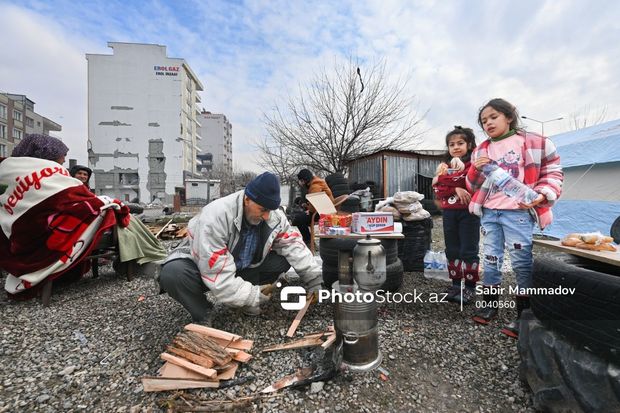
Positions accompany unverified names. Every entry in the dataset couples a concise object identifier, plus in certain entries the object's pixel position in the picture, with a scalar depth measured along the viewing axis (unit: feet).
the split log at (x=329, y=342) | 6.68
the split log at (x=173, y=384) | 5.48
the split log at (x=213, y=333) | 6.35
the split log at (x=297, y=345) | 6.78
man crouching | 7.02
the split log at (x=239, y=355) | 6.05
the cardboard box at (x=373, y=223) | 10.16
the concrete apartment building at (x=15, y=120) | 123.95
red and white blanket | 9.37
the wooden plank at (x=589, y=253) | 4.90
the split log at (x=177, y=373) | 5.59
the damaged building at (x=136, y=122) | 78.02
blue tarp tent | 19.04
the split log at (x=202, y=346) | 5.82
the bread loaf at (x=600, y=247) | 5.56
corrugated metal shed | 39.17
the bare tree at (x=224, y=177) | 105.91
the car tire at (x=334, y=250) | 10.13
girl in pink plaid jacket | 7.22
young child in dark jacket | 9.21
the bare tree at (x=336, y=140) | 42.06
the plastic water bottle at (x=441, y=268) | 12.16
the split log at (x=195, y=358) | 5.70
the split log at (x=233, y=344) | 6.27
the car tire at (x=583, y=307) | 4.01
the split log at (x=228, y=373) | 5.76
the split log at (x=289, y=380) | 5.66
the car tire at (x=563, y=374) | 3.91
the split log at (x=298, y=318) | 7.48
